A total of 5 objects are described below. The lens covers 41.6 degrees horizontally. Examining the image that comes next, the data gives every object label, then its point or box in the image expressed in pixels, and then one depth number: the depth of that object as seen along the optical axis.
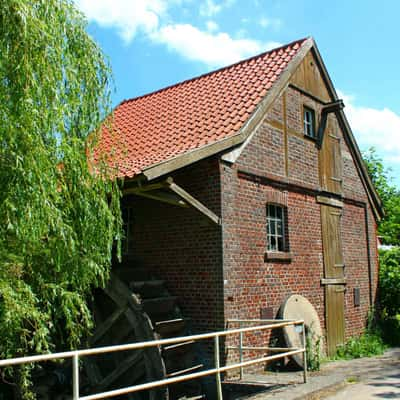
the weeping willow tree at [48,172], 5.24
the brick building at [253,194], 8.86
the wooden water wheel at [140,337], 8.20
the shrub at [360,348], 11.49
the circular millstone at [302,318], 9.42
